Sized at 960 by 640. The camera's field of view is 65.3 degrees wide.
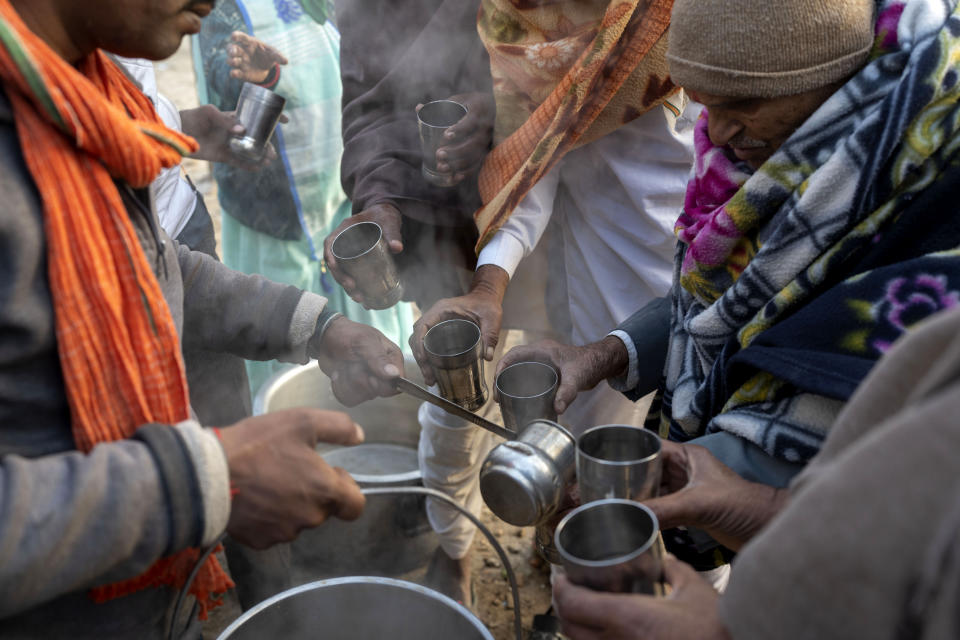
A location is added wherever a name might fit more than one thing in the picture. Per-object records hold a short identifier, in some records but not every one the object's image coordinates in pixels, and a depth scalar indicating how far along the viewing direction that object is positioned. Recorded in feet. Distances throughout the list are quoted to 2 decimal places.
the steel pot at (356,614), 6.10
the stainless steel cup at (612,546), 4.01
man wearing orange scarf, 3.82
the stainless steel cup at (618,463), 4.85
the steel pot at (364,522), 9.53
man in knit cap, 4.65
